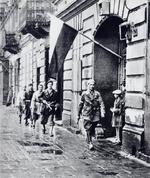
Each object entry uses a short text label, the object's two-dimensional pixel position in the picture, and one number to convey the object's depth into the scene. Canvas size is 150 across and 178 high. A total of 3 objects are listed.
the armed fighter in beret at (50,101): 15.04
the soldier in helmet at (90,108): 11.74
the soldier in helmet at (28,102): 18.94
